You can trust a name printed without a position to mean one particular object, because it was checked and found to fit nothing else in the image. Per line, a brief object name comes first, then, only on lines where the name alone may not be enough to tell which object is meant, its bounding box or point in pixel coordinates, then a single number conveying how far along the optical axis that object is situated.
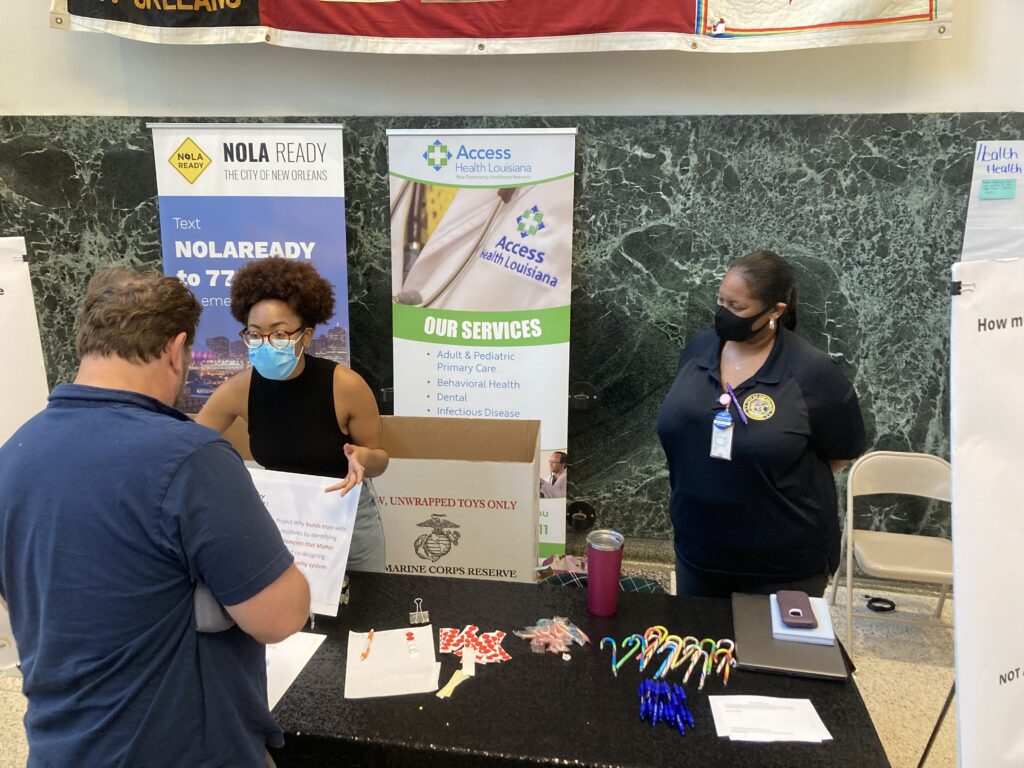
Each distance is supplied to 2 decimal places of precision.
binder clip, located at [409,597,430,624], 1.62
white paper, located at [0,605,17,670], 1.87
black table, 1.24
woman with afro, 2.00
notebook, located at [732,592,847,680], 1.44
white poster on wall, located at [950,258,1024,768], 1.14
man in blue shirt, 0.99
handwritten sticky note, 2.97
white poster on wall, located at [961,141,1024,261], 2.96
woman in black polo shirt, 1.87
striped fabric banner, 2.78
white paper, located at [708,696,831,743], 1.28
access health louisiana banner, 3.14
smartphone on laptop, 1.55
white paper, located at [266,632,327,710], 1.41
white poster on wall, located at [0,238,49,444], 1.85
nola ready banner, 3.24
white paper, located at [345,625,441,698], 1.40
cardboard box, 2.24
